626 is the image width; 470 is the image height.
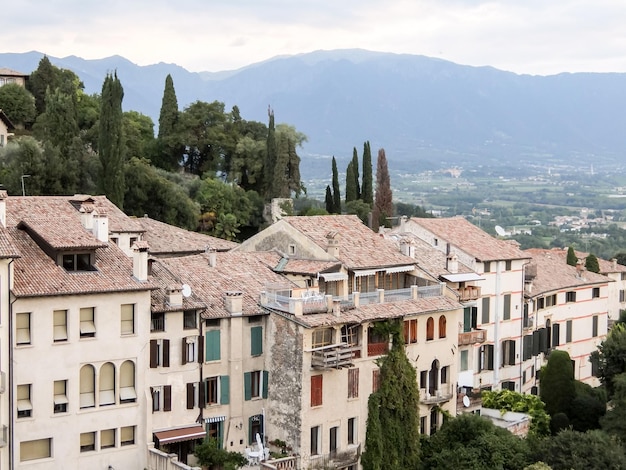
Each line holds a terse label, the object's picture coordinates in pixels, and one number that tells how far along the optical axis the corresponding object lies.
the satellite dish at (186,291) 39.28
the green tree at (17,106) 79.56
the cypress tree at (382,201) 77.56
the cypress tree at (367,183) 86.69
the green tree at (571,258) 75.31
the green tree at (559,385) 53.03
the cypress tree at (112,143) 61.91
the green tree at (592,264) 75.75
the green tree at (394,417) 42.19
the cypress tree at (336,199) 80.50
